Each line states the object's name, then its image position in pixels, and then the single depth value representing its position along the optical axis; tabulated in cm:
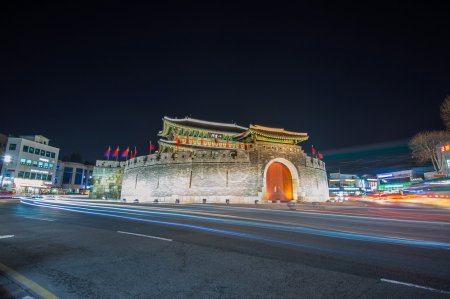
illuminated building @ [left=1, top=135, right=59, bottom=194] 4891
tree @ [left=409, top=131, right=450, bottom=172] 4094
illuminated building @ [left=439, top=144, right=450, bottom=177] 3991
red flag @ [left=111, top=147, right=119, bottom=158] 3868
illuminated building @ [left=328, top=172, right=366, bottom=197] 7944
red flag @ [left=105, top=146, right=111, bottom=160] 3956
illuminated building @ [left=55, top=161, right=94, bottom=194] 6912
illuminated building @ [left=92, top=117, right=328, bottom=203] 2688
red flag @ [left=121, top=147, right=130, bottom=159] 3720
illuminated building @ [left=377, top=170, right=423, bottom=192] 6650
